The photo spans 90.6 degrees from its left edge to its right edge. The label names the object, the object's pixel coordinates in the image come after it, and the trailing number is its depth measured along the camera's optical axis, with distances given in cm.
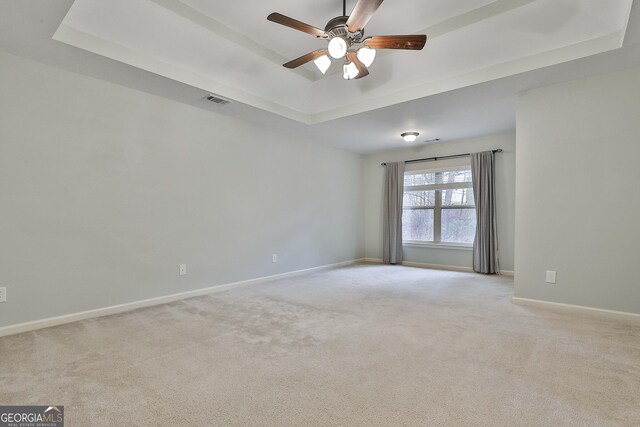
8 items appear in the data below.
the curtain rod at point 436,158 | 569
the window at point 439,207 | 580
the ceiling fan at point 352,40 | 226
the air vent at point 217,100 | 360
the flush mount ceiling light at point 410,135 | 503
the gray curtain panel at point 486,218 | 523
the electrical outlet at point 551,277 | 332
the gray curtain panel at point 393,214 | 636
